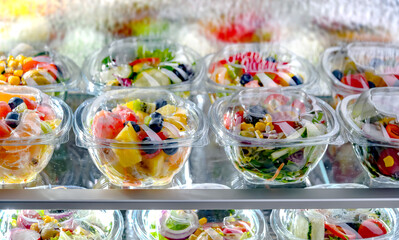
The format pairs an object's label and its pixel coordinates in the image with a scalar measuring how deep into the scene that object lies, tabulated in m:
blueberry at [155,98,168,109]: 1.38
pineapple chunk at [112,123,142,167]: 1.22
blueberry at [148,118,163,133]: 1.25
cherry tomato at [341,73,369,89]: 1.69
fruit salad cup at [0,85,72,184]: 1.22
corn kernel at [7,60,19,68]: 1.62
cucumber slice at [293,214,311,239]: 1.46
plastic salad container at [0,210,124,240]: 1.39
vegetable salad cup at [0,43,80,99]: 1.57
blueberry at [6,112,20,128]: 1.23
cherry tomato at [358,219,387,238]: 1.43
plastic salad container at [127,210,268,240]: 1.43
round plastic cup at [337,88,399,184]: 1.29
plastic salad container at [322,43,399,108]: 1.68
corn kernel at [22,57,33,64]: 1.65
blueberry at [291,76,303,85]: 1.68
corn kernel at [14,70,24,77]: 1.59
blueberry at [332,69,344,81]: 1.72
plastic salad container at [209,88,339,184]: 1.27
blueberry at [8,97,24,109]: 1.30
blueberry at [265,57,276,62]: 1.79
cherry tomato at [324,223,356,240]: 1.43
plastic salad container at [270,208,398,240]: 1.44
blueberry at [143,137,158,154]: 1.21
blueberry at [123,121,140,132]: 1.24
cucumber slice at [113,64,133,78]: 1.69
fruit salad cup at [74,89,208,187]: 1.22
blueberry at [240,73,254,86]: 1.66
